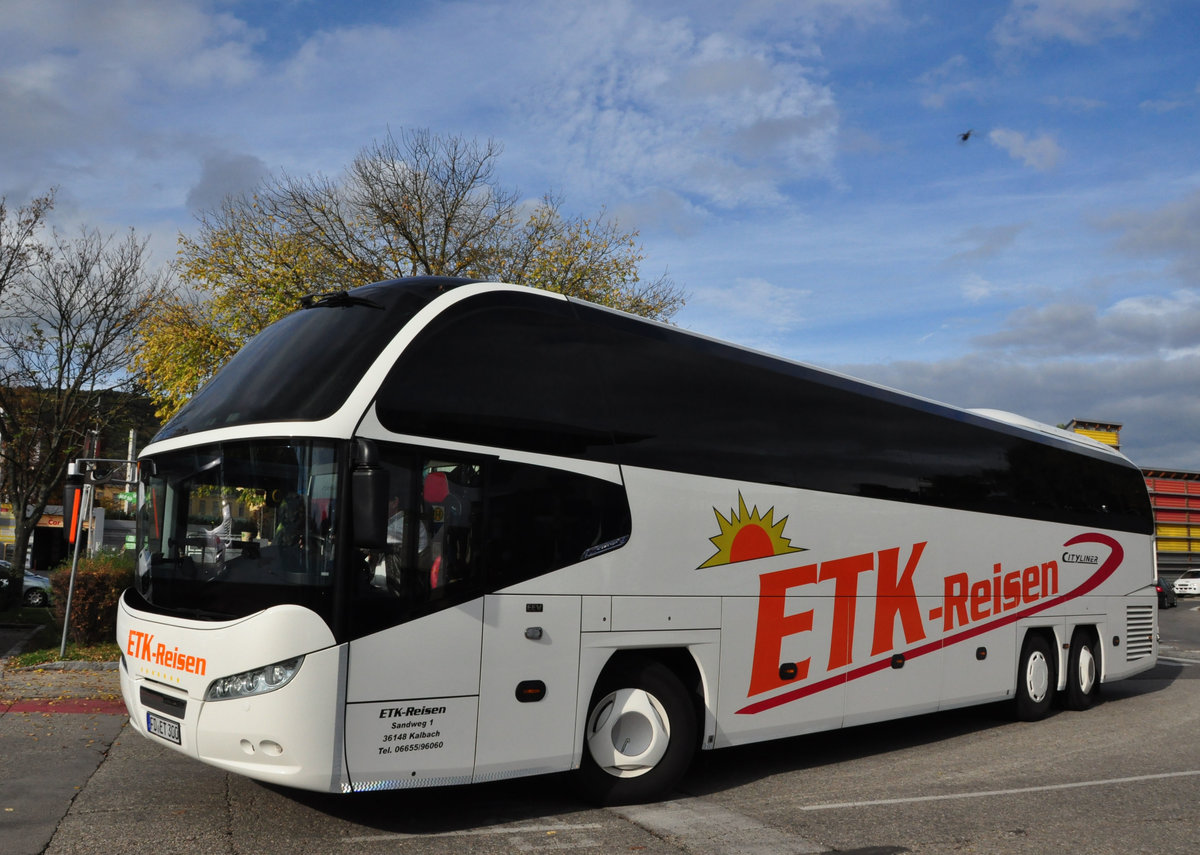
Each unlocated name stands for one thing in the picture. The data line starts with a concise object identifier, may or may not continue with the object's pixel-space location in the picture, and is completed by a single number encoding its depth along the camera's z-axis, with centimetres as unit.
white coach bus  581
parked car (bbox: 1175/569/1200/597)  4088
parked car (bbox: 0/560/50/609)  3077
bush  1413
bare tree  2508
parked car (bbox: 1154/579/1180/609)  3825
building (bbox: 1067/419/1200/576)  3784
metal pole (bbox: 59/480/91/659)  1310
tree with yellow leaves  2033
